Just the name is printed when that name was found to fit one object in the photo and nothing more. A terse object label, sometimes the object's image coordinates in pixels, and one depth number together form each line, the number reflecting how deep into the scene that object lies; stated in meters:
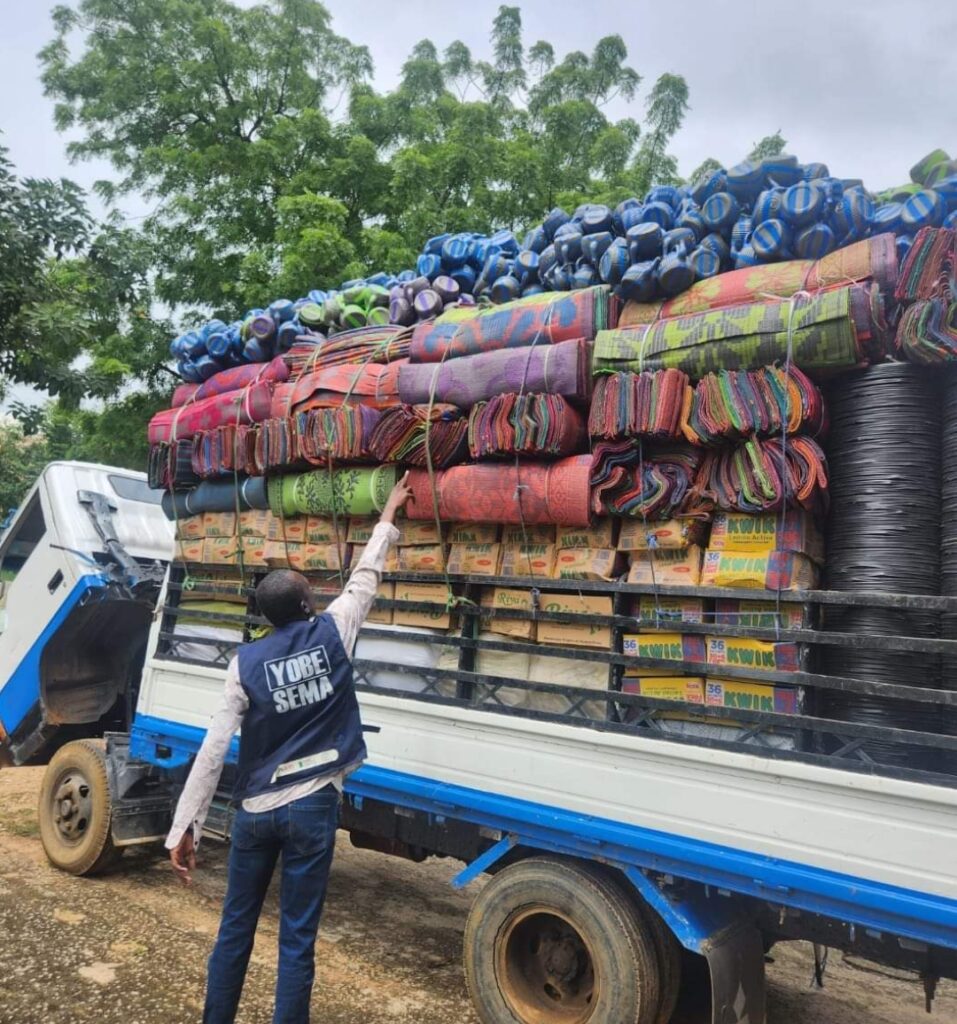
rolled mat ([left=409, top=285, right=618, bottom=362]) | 3.56
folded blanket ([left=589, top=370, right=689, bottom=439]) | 3.18
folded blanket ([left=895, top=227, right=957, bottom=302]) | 2.80
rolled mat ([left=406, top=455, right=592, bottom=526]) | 3.35
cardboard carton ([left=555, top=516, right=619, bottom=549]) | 3.41
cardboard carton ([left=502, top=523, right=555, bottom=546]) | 3.55
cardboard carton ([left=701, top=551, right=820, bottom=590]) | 2.91
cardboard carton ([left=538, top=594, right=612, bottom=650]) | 3.29
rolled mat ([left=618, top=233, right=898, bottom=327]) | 2.93
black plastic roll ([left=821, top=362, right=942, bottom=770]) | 2.74
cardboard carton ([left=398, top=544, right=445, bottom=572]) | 3.80
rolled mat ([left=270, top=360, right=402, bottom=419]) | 4.07
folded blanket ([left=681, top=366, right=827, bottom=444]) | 2.93
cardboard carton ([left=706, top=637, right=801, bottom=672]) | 2.83
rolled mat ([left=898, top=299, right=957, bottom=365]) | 2.73
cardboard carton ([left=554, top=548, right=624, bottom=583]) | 3.35
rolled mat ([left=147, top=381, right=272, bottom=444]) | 4.54
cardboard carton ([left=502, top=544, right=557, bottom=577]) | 3.51
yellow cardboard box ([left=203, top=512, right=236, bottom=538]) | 4.69
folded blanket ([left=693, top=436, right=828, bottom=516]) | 2.92
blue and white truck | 2.52
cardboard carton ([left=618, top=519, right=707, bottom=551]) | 3.19
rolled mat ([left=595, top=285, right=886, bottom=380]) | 2.85
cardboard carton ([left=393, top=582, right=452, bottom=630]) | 3.72
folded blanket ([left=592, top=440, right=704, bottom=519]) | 3.23
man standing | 2.82
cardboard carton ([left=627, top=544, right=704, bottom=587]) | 3.16
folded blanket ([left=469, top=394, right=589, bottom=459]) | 3.40
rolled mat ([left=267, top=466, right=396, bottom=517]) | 3.93
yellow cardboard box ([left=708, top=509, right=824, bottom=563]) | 2.96
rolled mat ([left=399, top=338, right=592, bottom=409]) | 3.45
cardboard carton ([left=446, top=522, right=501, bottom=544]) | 3.70
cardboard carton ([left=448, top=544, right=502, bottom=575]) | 3.65
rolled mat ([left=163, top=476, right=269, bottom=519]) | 4.48
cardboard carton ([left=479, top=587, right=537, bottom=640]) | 3.48
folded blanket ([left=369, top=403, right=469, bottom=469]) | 3.73
